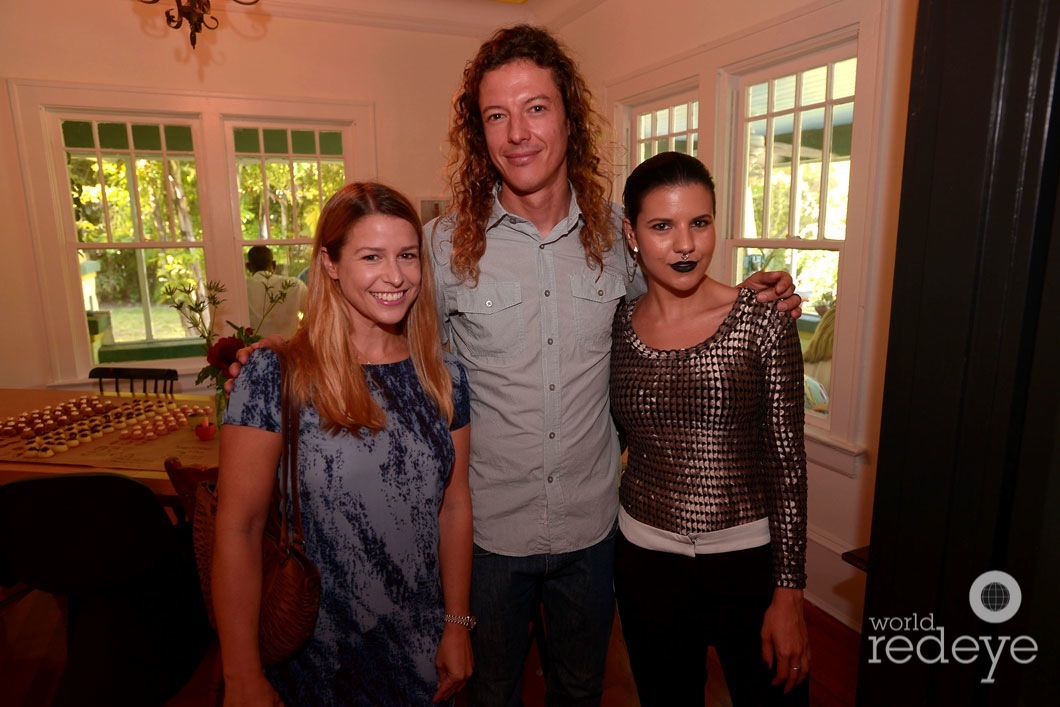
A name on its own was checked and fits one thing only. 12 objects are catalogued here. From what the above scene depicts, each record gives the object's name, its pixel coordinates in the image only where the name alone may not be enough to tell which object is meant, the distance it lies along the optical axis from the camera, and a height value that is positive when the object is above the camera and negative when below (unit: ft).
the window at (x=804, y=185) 8.82 +1.22
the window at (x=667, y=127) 11.73 +2.77
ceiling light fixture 10.02 +4.22
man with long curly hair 4.59 -0.74
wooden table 7.64 -2.48
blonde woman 3.74 -1.32
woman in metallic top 4.04 -1.36
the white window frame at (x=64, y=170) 13.09 +2.48
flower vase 8.46 -1.87
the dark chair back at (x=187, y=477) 6.03 -2.04
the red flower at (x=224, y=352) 7.33 -0.99
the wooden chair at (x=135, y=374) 11.66 -2.01
